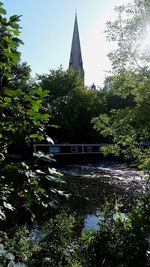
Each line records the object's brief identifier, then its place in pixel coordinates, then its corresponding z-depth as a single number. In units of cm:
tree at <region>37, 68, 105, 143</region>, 3692
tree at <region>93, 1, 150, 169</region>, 719
